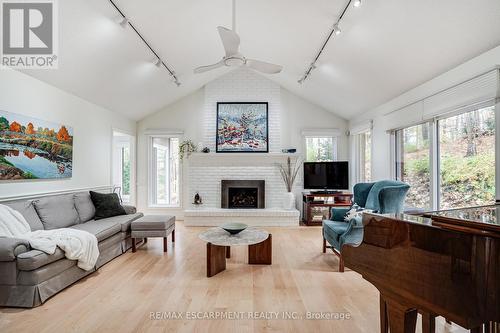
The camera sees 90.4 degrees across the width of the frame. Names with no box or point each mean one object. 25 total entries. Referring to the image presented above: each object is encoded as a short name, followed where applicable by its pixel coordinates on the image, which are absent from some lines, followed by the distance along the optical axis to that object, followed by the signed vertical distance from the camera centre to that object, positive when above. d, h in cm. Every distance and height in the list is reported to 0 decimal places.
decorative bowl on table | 306 -76
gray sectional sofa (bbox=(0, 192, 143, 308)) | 217 -85
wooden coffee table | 284 -96
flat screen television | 538 -18
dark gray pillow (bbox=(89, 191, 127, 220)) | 384 -61
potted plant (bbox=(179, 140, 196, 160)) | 583 +44
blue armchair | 283 -50
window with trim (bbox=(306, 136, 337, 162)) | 601 +46
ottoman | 363 -91
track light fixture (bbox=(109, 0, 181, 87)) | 279 +172
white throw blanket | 234 -71
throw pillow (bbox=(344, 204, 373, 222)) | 288 -58
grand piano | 93 -42
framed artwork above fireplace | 578 +88
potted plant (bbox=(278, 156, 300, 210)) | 569 -15
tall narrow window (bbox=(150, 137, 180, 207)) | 600 -13
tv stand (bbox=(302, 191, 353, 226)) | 527 -79
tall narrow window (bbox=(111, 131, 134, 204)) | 712 +17
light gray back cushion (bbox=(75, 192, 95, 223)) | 358 -59
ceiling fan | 237 +121
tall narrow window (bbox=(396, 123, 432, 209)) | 345 +7
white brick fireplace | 568 -17
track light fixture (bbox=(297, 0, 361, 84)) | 256 +170
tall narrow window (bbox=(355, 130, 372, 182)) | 521 +24
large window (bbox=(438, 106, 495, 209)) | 252 +9
